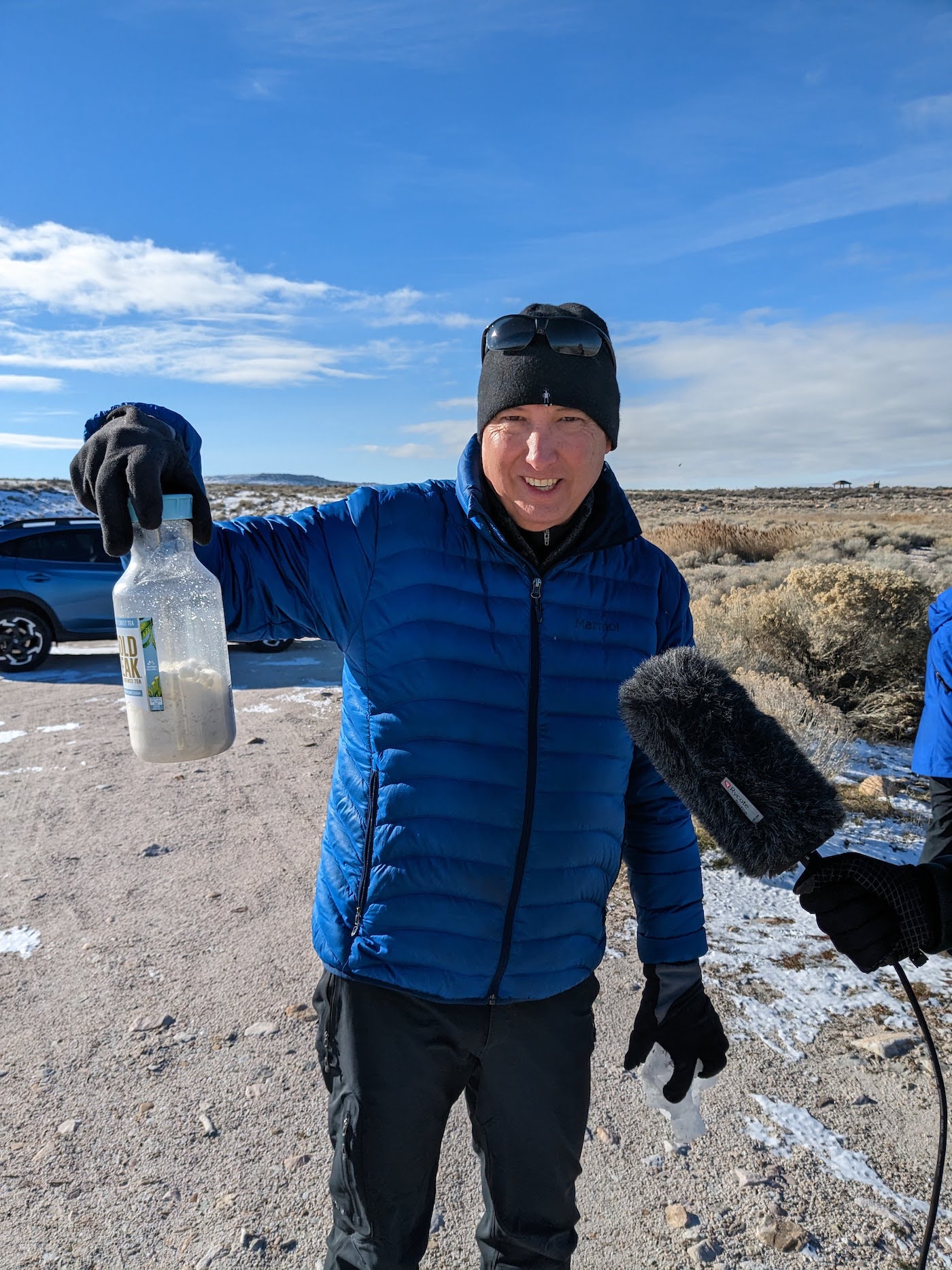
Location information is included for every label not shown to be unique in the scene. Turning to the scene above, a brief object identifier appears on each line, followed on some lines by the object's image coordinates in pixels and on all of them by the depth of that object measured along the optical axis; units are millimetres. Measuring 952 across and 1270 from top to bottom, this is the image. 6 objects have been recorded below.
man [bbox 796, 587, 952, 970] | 1597
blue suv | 9352
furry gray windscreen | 1446
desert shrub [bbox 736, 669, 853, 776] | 5727
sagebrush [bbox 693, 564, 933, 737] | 7656
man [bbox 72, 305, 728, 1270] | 1741
